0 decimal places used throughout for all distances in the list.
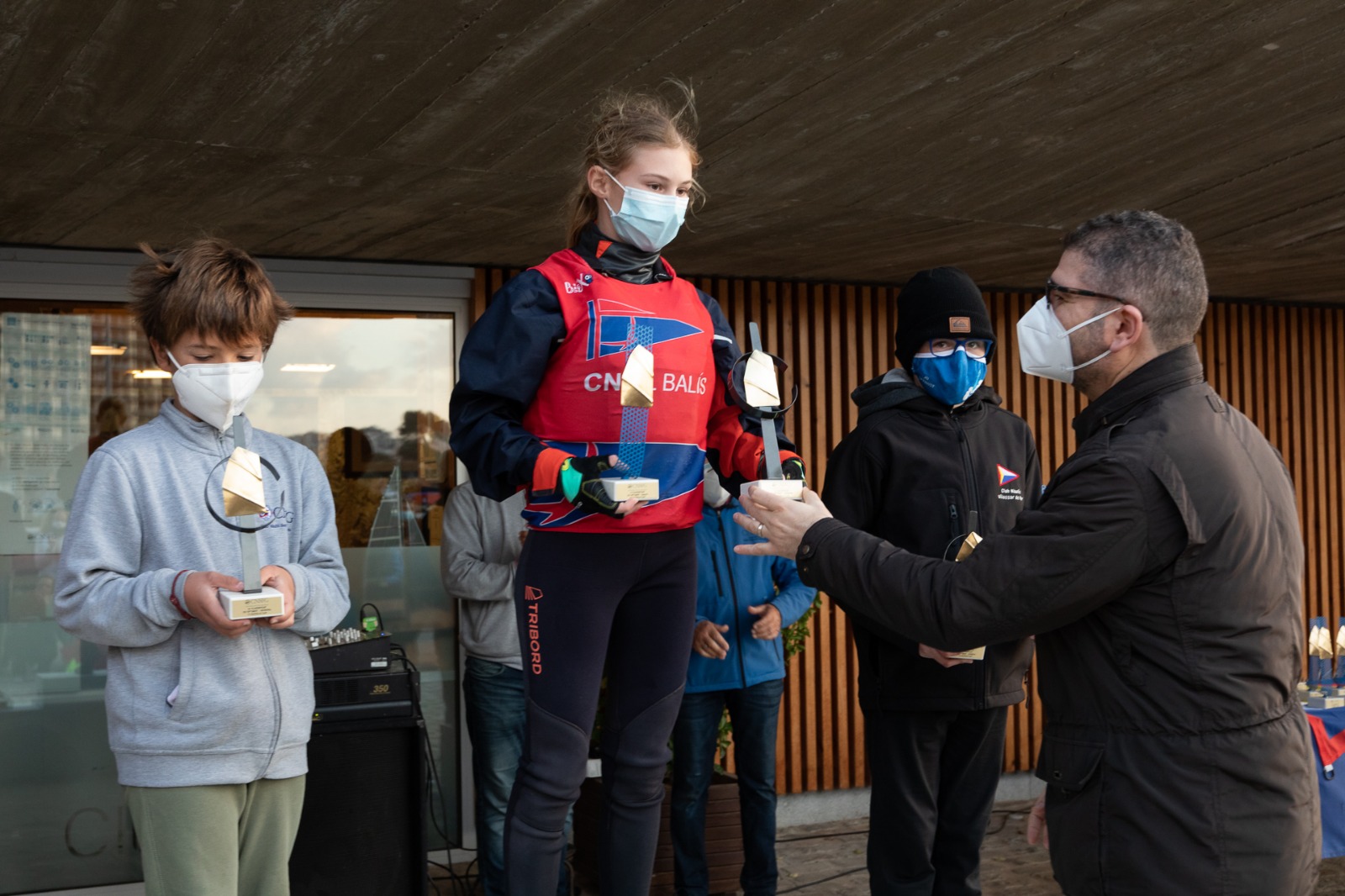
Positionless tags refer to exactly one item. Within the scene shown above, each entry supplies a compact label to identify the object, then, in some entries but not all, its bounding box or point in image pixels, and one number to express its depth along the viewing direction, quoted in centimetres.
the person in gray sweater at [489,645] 455
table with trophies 401
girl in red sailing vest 225
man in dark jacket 185
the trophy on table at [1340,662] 495
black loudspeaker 398
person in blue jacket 423
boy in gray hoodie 204
